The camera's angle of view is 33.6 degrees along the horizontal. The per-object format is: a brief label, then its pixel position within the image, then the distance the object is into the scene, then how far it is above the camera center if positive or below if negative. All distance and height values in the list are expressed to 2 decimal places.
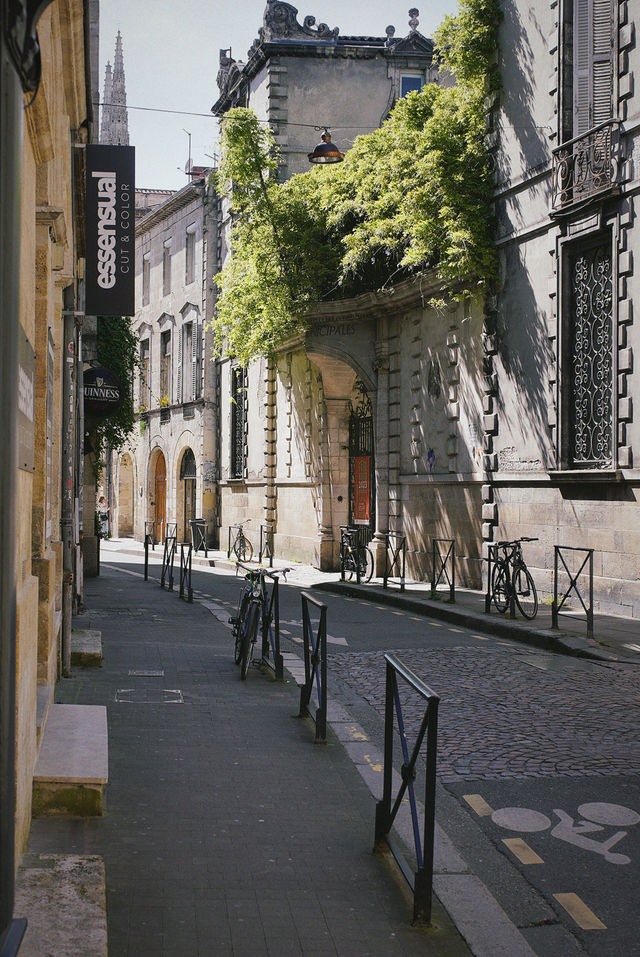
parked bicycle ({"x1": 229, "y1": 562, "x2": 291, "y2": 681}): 9.83 -0.96
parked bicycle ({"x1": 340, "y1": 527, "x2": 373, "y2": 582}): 21.25 -0.82
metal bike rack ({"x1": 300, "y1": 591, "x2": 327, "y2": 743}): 7.29 -1.10
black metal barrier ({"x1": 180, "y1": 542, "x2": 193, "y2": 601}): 17.29 -1.04
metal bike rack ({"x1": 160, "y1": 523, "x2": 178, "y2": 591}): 19.20 -0.88
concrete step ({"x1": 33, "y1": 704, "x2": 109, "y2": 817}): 5.32 -1.31
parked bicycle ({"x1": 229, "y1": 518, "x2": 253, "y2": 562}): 29.61 -0.90
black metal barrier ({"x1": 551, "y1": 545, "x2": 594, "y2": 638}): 12.16 -0.99
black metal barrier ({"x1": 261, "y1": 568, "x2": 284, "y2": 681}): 9.71 -1.18
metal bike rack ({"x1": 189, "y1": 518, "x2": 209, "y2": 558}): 33.18 -0.56
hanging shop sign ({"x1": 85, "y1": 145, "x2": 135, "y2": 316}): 12.09 +3.29
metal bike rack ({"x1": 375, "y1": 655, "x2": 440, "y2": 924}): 4.27 -1.23
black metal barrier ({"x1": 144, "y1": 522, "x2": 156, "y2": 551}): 39.75 -0.63
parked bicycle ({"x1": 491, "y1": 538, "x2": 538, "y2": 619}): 14.23 -0.94
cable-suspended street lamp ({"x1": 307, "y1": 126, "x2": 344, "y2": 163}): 23.23 +8.01
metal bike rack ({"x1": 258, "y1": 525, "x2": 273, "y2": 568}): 28.52 -0.70
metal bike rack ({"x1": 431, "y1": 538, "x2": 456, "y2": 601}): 16.14 -0.88
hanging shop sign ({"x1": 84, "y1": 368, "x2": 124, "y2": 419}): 17.41 +2.00
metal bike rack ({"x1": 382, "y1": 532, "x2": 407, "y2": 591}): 20.10 -0.74
